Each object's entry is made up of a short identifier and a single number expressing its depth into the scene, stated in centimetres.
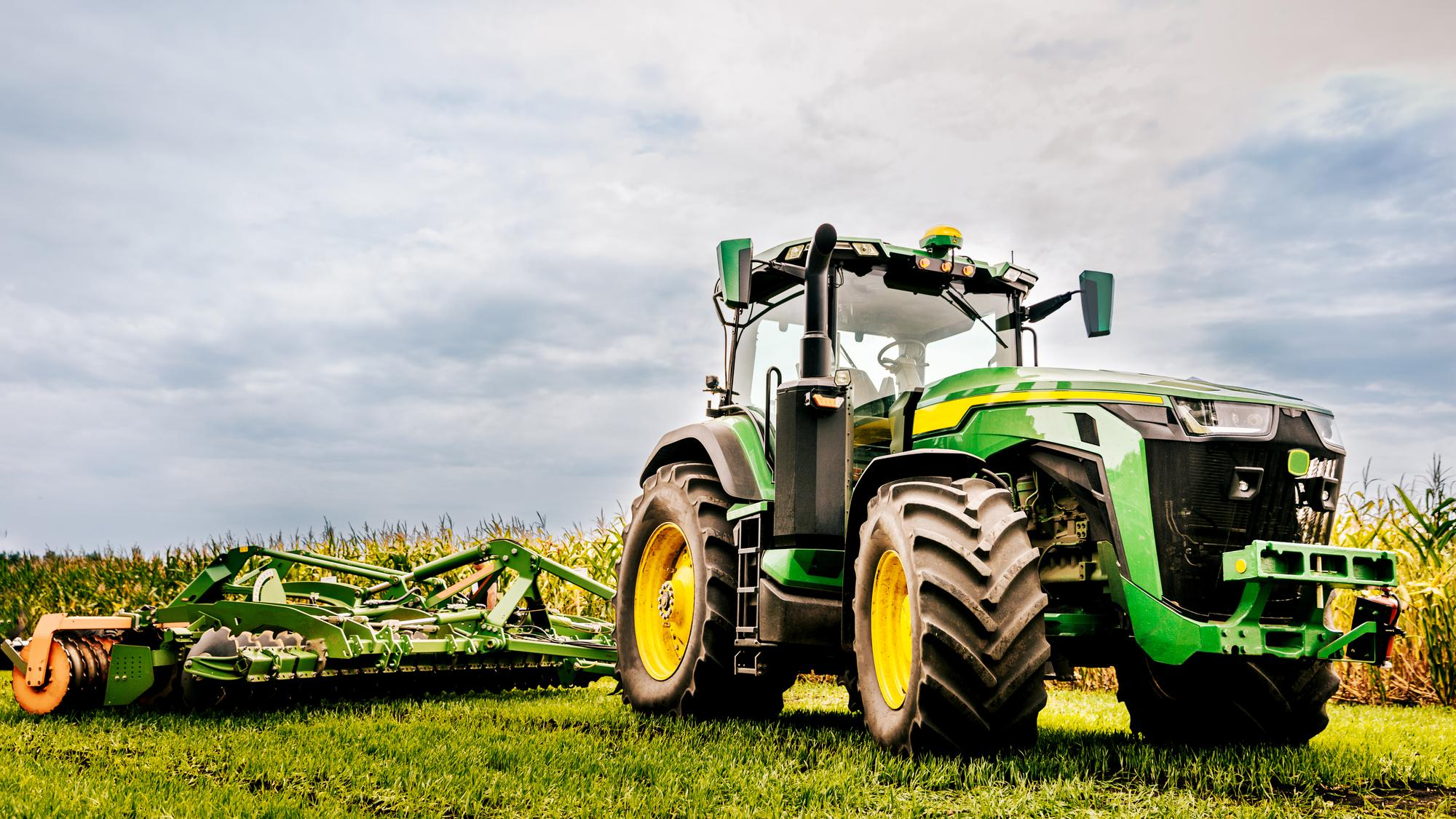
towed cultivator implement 716
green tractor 489
